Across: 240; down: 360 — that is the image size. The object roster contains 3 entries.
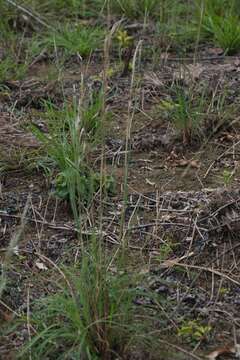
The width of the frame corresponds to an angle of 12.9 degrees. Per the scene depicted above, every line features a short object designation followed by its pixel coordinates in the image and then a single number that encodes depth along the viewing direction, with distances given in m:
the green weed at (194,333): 3.42
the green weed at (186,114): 5.00
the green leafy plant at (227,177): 4.60
